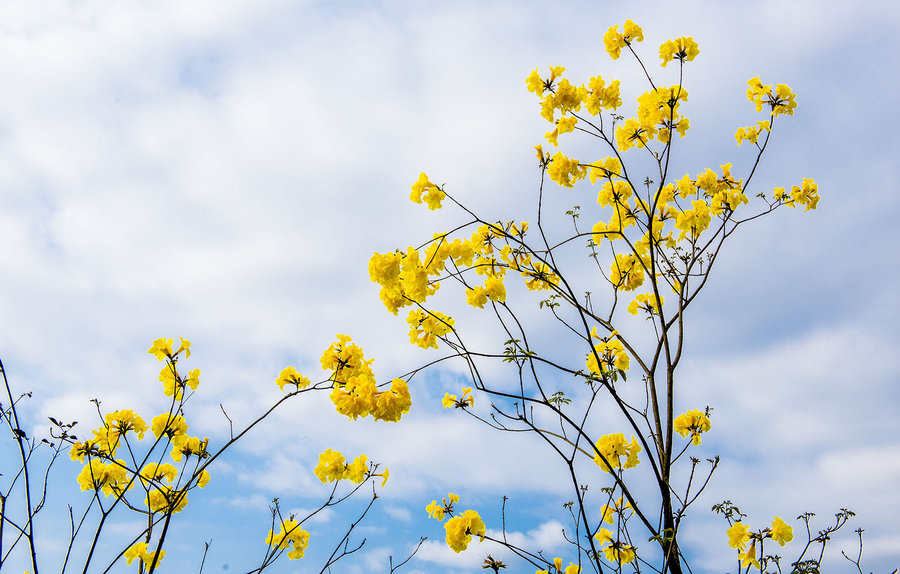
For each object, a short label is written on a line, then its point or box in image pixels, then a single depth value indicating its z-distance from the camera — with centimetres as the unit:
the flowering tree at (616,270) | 321
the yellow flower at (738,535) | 337
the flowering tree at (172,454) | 264
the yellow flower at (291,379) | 278
